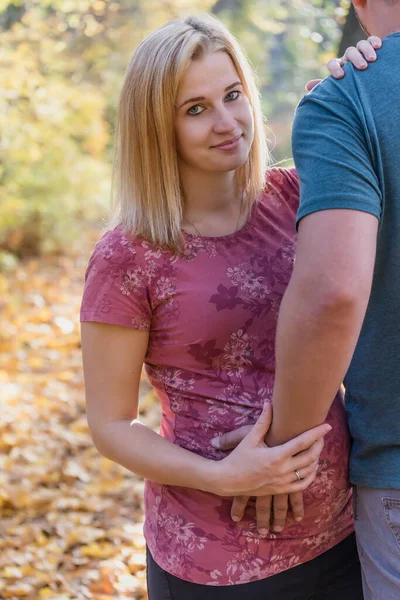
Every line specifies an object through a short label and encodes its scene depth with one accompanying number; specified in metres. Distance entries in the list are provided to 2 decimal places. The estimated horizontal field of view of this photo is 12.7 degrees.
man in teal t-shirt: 2.29
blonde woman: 2.64
